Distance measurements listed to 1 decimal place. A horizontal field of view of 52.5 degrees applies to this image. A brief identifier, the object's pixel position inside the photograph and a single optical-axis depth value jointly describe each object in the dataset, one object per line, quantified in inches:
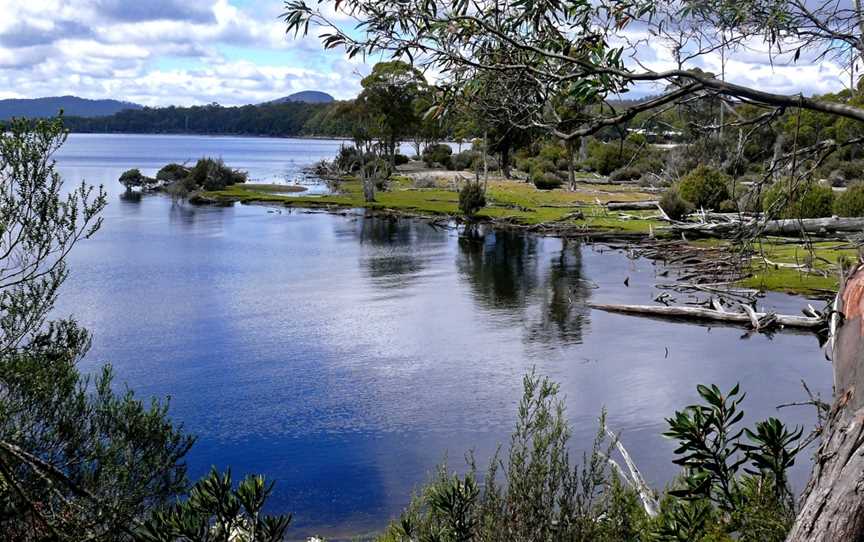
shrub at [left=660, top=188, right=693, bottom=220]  1637.6
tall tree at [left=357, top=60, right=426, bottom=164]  2672.2
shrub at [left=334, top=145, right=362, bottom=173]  3554.6
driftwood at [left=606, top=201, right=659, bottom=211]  1887.3
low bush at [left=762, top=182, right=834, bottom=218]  1391.5
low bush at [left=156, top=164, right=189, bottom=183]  3011.8
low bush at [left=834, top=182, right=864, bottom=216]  1357.0
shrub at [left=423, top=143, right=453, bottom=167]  3799.2
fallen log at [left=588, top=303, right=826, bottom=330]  884.6
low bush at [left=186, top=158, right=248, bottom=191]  2755.9
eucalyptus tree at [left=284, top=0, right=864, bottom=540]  271.4
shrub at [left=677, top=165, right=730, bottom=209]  1653.5
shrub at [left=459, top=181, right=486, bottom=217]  1914.4
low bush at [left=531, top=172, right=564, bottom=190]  2456.9
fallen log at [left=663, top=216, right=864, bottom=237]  964.6
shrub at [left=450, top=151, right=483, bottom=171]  3499.0
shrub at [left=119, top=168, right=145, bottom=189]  2987.2
